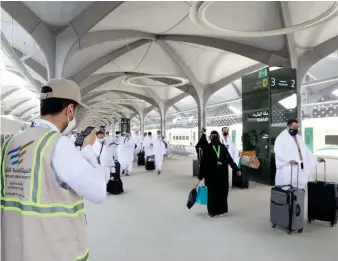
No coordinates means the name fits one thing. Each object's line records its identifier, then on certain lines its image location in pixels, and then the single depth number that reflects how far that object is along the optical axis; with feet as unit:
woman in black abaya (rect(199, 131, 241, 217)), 21.07
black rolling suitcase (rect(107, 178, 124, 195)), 30.17
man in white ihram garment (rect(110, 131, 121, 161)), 41.80
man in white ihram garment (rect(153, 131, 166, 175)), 48.45
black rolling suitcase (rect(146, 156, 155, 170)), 52.60
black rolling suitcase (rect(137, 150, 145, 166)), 61.86
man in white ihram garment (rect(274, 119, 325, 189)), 20.10
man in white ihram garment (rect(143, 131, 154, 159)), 53.99
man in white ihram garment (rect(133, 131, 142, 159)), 63.68
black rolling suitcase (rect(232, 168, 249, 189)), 33.40
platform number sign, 37.24
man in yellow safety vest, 4.69
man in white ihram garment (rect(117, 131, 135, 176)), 46.78
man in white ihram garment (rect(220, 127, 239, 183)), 31.93
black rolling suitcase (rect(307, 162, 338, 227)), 18.29
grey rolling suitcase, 17.08
